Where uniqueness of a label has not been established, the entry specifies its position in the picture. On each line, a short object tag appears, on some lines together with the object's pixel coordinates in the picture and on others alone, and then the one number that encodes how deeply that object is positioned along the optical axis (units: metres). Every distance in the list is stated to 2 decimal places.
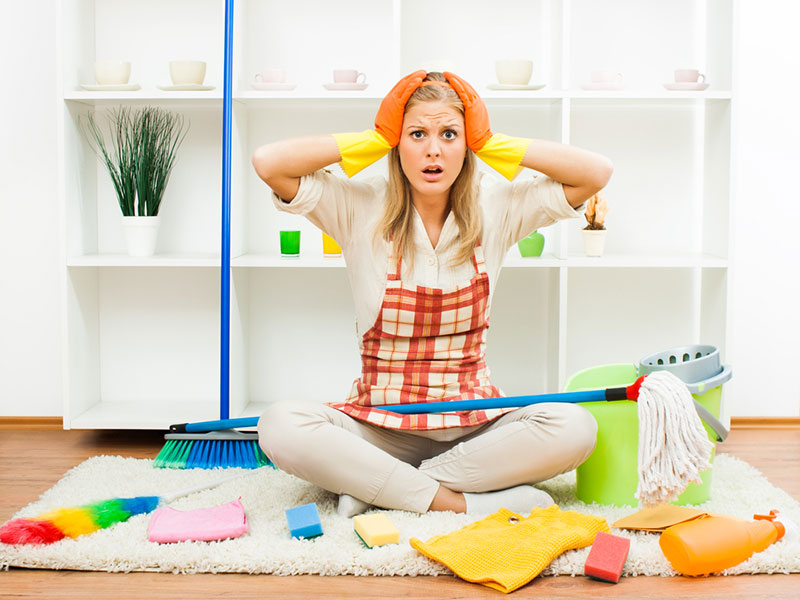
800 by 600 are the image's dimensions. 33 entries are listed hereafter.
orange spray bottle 1.51
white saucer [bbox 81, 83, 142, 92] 2.36
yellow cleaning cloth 1.50
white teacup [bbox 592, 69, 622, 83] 2.43
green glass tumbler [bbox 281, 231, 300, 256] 2.45
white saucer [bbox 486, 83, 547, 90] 2.36
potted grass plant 2.45
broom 2.16
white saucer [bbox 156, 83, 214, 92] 2.37
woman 1.79
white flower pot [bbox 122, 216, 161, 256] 2.45
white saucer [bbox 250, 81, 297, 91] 2.38
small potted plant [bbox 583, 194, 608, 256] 2.49
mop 1.61
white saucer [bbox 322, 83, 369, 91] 2.36
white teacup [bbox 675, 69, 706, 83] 2.41
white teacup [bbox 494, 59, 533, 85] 2.37
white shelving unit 2.52
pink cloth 1.66
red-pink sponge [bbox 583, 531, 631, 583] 1.50
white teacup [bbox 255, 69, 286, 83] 2.40
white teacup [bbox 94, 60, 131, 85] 2.38
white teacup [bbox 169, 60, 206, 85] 2.38
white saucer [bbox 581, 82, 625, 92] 2.43
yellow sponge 1.62
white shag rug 1.56
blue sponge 1.66
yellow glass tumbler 2.46
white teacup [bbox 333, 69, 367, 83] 2.37
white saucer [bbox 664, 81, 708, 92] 2.40
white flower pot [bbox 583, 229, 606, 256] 2.48
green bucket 1.83
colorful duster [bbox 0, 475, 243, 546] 1.63
